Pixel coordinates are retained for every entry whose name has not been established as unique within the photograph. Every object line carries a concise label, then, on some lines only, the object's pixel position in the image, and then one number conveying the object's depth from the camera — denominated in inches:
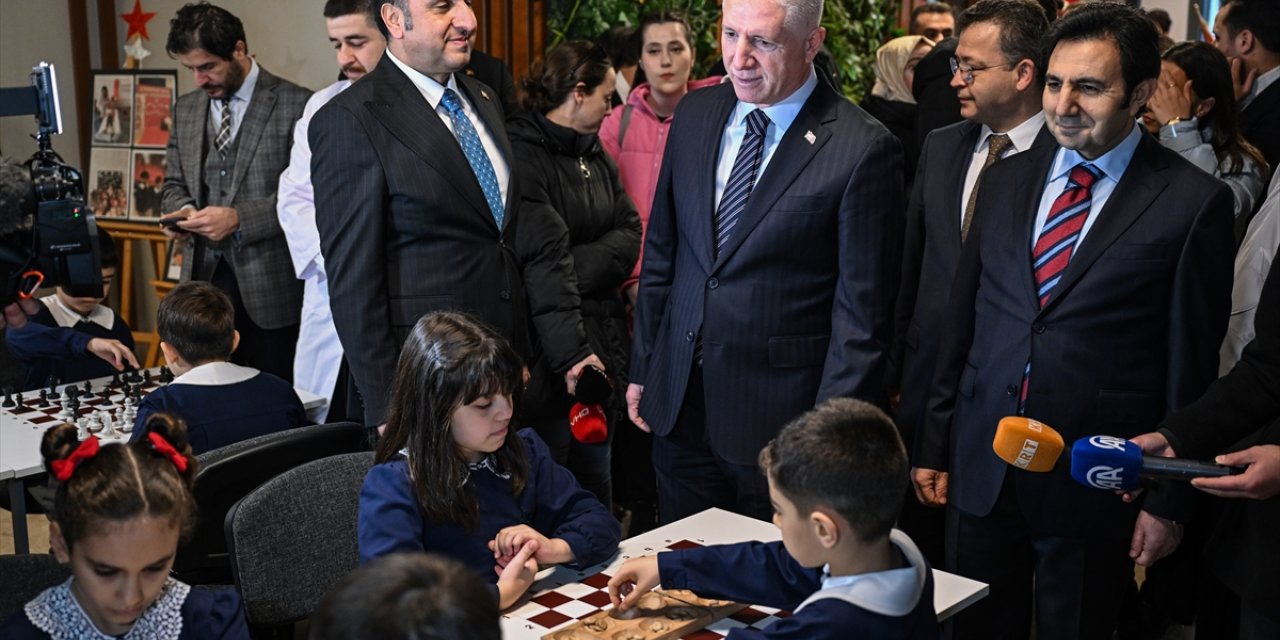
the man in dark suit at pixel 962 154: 123.3
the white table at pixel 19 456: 123.8
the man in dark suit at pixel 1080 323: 100.1
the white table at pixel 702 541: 85.5
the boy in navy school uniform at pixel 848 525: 74.0
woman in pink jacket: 187.9
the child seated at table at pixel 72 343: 161.9
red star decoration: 265.1
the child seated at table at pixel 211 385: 127.3
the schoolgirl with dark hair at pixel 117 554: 78.4
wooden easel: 250.7
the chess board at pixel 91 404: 139.7
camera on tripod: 90.1
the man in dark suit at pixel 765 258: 107.0
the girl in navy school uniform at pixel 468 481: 90.2
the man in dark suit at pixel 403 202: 118.2
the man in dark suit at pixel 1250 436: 96.8
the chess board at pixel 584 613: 81.9
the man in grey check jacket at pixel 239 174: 173.6
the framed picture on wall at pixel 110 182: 259.8
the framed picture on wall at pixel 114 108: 257.0
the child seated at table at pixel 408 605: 51.9
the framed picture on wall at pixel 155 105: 253.4
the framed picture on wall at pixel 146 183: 255.6
